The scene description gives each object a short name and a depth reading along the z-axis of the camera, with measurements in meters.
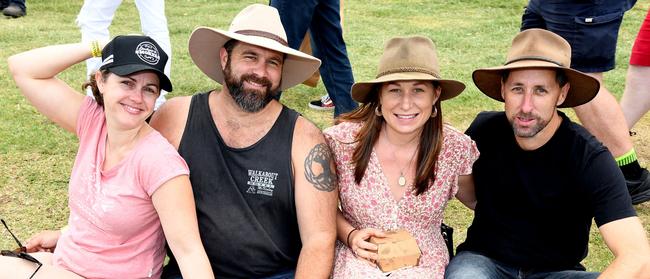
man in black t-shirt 2.78
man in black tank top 2.89
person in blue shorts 3.99
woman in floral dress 2.94
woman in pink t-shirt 2.70
